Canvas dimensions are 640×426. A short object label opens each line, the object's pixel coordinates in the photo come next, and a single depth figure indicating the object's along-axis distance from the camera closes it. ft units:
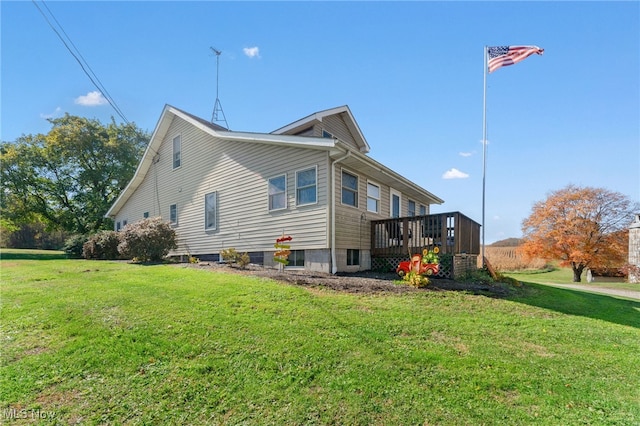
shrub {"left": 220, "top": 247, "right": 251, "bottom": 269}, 34.60
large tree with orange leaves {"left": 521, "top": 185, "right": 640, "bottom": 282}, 67.10
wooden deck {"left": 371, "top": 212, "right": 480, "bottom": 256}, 30.66
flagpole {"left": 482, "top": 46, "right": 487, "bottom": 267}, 46.51
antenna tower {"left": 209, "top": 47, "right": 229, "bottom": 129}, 59.36
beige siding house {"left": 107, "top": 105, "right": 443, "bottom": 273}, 32.81
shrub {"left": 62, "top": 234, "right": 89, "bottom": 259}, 63.34
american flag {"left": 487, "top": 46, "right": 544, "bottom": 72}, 42.96
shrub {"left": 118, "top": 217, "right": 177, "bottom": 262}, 41.73
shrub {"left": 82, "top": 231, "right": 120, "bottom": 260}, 54.49
